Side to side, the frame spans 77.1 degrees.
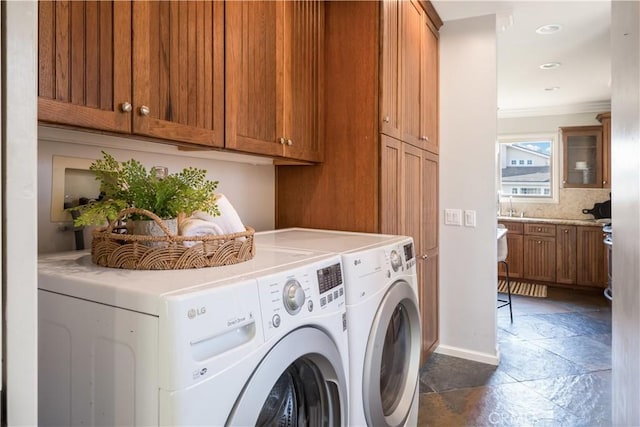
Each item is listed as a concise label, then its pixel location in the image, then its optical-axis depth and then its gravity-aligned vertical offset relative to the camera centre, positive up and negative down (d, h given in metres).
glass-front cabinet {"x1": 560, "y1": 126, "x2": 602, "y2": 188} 5.45 +0.77
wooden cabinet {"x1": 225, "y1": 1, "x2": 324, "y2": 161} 1.48 +0.56
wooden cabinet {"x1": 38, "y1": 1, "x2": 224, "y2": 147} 0.96 +0.40
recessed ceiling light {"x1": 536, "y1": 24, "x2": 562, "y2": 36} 3.03 +1.40
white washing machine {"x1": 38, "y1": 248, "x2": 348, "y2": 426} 0.71 -0.26
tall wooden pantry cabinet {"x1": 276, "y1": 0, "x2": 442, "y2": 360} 2.01 +0.42
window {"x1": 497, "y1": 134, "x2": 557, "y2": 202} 5.90 +0.69
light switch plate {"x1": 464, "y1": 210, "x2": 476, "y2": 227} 2.88 -0.04
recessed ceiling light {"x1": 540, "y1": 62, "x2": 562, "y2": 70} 3.91 +1.45
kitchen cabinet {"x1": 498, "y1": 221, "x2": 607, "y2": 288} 5.11 -0.55
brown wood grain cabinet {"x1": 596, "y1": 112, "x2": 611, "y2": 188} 5.25 +0.83
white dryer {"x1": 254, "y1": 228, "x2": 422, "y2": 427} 1.27 -0.37
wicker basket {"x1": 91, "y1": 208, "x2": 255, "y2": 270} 0.97 -0.09
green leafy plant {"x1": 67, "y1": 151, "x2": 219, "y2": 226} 1.04 +0.05
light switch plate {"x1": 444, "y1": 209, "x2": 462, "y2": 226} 2.93 -0.04
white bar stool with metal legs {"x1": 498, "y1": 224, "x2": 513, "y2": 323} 3.55 -0.33
